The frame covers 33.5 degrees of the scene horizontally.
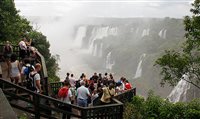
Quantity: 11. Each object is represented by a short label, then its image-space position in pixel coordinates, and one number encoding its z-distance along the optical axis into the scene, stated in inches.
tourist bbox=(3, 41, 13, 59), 576.6
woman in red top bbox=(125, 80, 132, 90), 686.1
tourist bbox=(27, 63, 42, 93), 445.1
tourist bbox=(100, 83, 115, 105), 482.6
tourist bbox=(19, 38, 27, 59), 644.5
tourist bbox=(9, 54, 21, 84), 478.2
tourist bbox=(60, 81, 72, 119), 462.8
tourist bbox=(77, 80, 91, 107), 475.2
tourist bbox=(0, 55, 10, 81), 522.9
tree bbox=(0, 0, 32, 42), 1115.9
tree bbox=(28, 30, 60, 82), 1564.5
